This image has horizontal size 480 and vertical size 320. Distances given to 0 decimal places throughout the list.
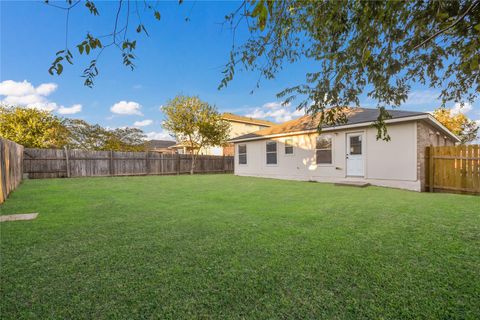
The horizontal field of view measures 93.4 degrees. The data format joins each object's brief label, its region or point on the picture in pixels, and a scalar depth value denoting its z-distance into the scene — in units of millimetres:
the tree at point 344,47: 2010
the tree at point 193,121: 18094
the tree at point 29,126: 13914
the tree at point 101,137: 18969
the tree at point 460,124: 19484
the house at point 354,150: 8266
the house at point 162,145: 33109
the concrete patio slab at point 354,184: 8812
